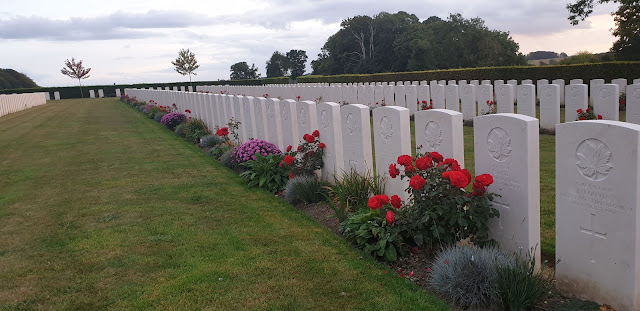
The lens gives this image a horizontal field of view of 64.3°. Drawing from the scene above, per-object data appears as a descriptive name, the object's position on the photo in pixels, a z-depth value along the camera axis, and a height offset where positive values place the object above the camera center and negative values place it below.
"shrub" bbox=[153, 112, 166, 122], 19.99 -1.02
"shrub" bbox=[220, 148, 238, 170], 9.32 -1.40
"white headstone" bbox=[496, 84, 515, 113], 13.27 -0.87
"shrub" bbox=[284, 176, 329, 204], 6.67 -1.45
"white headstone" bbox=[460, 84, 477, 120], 14.34 -0.95
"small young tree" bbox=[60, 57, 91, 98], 58.56 +2.89
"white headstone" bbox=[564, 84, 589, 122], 11.32 -0.91
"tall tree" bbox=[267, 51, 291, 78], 76.00 +2.33
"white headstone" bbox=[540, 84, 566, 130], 11.77 -1.04
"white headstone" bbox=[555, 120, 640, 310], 3.19 -1.01
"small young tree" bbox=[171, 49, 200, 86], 64.25 +3.18
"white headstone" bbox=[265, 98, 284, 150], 8.81 -0.73
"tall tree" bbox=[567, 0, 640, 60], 24.44 +1.59
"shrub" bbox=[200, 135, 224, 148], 12.11 -1.30
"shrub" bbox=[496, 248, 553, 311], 3.45 -1.51
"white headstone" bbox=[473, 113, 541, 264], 3.86 -0.84
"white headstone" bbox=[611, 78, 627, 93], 15.77 -0.84
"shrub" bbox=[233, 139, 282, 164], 8.52 -1.12
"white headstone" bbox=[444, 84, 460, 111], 14.48 -0.82
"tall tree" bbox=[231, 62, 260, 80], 76.81 +1.84
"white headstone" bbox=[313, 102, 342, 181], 6.75 -0.80
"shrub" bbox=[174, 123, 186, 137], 14.95 -1.22
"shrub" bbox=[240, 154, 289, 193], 7.52 -1.38
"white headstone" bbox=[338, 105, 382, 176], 6.14 -0.77
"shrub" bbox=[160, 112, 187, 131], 17.00 -1.04
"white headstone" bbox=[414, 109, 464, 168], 4.62 -0.59
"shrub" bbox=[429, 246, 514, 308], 3.59 -1.50
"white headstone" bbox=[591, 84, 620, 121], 10.59 -0.92
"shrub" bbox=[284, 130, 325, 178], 7.14 -1.10
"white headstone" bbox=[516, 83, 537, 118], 12.35 -0.88
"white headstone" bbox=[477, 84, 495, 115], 14.19 -0.89
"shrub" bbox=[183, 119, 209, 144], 13.60 -1.18
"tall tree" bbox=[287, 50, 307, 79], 78.50 +2.96
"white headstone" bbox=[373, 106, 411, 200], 5.34 -0.73
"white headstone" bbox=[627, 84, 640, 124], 9.96 -0.94
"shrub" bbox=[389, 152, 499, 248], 4.04 -1.10
